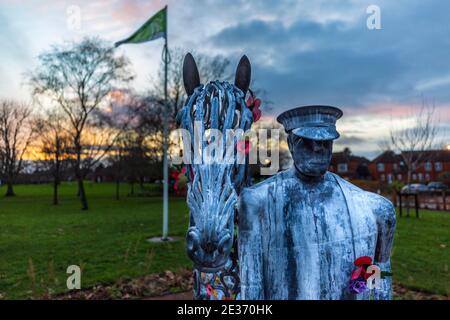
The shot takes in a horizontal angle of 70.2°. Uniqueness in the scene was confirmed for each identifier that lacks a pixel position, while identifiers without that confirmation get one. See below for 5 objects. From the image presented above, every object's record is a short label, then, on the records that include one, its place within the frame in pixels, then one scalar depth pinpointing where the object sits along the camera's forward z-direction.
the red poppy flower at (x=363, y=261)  1.54
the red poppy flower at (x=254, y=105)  1.82
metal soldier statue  1.56
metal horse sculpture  1.43
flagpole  11.62
